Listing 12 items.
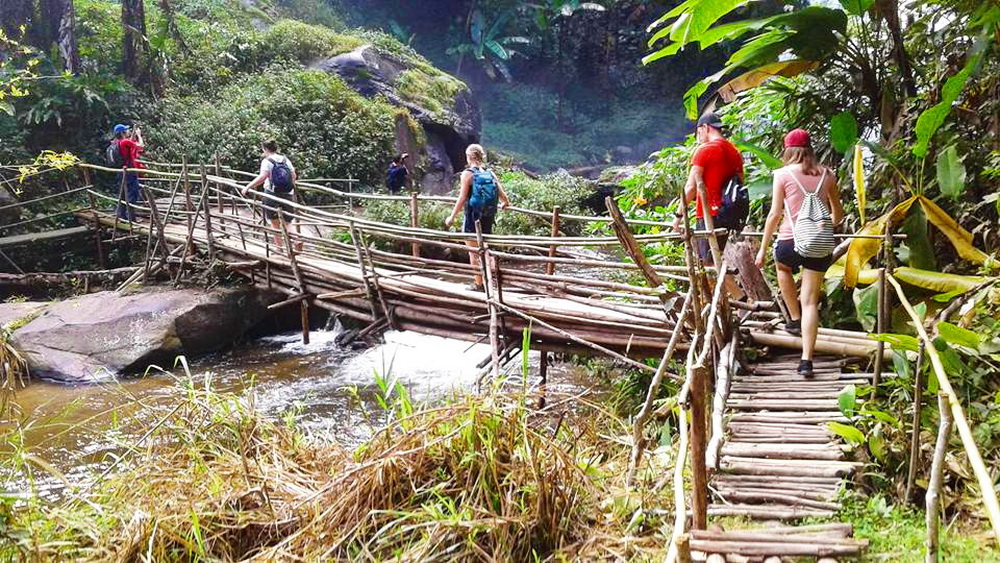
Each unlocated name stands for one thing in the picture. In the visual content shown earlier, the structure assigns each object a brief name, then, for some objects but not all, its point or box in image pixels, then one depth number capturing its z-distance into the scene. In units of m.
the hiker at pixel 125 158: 10.23
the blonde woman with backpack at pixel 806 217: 3.99
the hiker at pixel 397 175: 13.33
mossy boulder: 16.77
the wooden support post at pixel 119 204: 10.42
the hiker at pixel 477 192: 6.12
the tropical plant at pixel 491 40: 24.61
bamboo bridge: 2.43
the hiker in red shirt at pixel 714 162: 4.55
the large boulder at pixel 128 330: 7.91
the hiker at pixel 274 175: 7.95
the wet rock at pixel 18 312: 8.43
